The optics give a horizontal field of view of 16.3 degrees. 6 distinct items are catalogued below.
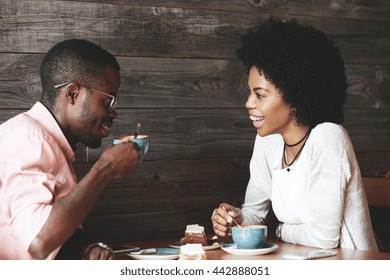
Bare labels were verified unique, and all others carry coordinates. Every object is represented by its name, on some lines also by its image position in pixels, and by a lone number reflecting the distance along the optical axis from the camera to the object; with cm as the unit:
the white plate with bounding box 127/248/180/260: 278
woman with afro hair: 299
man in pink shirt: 266
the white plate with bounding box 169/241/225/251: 290
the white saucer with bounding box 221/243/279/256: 280
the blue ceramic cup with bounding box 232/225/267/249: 283
